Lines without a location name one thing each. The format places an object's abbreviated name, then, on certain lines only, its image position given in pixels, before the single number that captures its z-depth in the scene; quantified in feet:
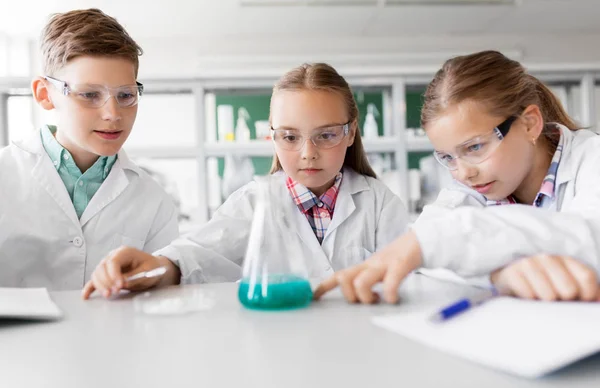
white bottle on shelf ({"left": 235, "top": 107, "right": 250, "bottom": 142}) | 12.49
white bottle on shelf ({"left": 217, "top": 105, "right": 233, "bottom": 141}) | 12.62
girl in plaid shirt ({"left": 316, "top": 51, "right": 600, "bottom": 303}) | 2.56
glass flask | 2.54
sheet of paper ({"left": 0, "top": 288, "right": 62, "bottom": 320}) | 2.42
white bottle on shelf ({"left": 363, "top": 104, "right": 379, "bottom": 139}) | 12.98
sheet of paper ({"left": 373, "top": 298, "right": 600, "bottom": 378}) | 1.45
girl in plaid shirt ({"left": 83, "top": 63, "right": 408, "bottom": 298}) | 4.55
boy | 5.30
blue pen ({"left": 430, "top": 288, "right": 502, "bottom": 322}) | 2.02
